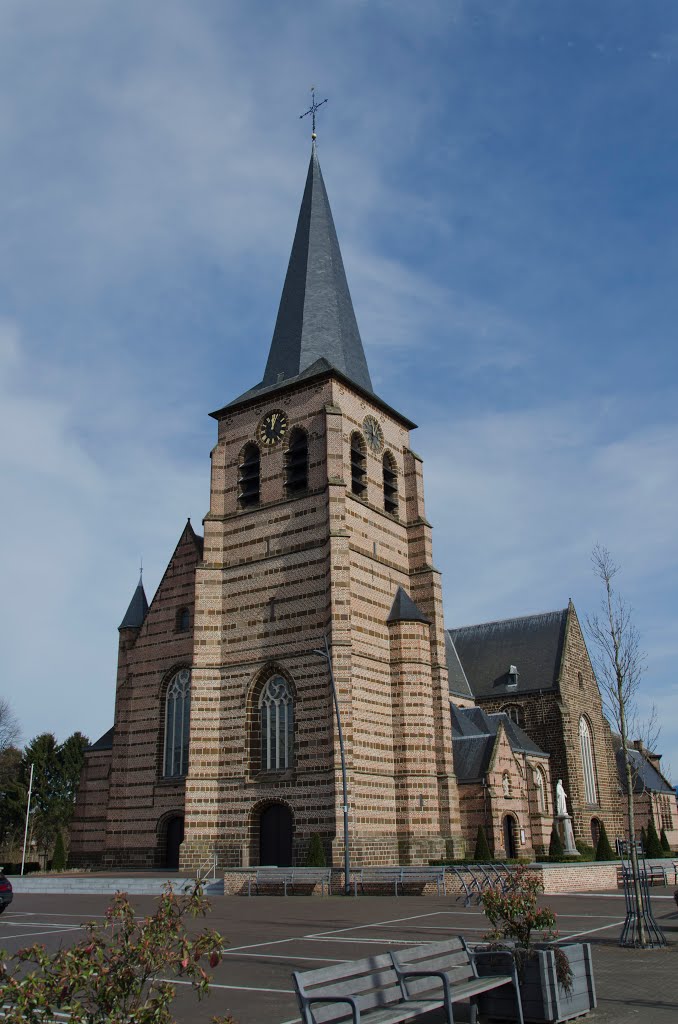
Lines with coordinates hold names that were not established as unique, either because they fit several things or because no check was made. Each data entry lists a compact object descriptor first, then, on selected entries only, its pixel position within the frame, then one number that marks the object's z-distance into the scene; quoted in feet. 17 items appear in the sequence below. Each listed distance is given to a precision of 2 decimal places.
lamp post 82.72
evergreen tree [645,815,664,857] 138.51
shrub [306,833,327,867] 88.79
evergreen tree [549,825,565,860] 111.86
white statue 123.13
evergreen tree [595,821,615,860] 112.37
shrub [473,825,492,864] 99.04
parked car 64.03
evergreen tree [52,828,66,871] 123.95
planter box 26.45
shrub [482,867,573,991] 28.32
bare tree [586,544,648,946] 48.73
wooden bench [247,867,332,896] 84.69
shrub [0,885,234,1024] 14.53
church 99.55
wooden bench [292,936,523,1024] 20.43
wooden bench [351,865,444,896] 79.30
